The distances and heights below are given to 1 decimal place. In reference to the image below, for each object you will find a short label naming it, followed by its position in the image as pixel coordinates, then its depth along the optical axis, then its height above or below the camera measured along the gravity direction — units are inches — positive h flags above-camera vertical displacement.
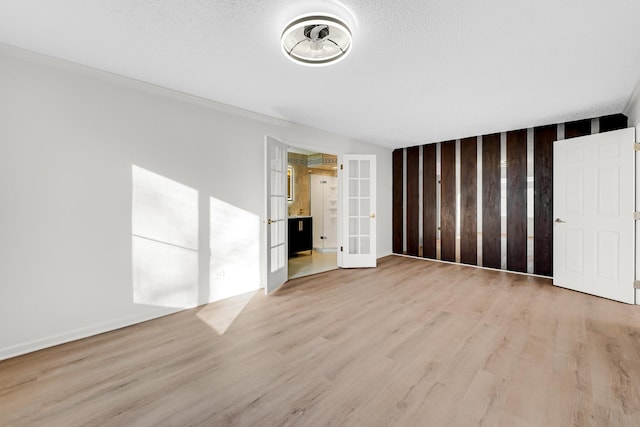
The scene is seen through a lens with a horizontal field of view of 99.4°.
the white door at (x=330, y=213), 290.5 -1.0
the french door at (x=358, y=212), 206.4 +0.0
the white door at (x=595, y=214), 134.1 -1.7
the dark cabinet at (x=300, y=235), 249.8 -21.3
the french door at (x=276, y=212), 147.2 +0.2
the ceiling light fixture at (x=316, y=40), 70.8 +50.1
